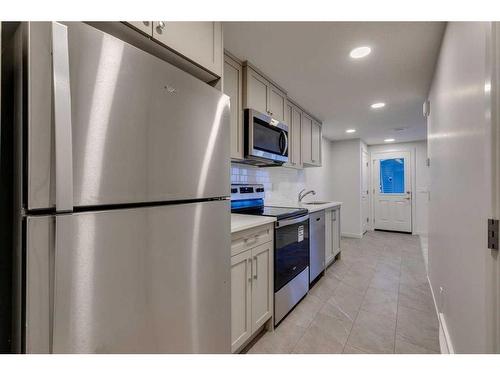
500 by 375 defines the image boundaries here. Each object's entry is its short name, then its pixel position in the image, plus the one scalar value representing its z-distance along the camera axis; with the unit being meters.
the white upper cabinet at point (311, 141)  3.24
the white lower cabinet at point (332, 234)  3.18
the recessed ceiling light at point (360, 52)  1.81
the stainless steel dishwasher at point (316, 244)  2.66
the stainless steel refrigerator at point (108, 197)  0.62
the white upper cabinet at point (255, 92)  2.01
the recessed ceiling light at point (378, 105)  3.04
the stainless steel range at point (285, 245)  1.95
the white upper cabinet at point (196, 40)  1.02
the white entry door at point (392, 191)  5.66
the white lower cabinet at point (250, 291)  1.48
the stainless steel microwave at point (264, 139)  1.96
